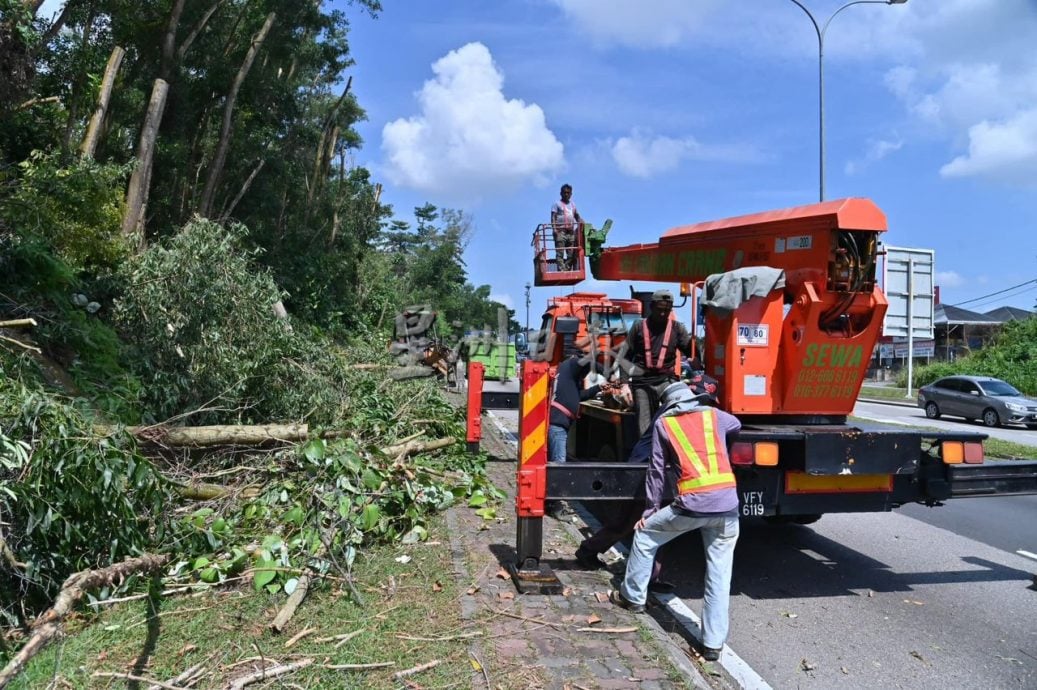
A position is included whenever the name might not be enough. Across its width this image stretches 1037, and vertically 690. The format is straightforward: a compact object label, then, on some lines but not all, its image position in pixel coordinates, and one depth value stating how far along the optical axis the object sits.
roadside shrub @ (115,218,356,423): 8.30
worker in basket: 10.18
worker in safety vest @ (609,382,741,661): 4.56
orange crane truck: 5.26
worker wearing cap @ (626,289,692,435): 6.56
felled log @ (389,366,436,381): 12.27
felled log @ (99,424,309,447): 6.24
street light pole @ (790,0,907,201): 16.83
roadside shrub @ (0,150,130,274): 9.17
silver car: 20.98
